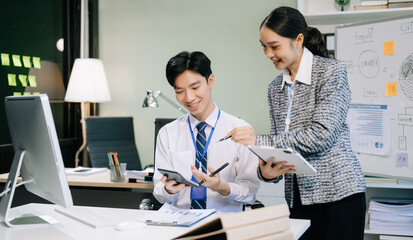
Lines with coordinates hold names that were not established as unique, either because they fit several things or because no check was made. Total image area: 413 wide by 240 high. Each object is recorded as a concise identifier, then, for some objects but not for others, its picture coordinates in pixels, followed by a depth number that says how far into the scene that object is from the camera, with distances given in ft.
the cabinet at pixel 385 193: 11.23
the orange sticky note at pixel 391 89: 9.11
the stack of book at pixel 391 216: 10.03
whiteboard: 8.90
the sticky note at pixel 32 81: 13.46
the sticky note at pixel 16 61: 12.73
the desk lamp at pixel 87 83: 13.96
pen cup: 8.71
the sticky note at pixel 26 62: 13.16
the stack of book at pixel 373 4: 11.12
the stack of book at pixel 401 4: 11.03
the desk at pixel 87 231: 4.64
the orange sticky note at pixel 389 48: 9.06
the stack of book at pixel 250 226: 3.20
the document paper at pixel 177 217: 5.00
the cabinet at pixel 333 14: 11.14
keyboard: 5.06
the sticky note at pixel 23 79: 13.04
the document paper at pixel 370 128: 9.20
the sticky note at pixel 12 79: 12.56
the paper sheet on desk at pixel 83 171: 9.54
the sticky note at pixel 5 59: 12.33
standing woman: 5.27
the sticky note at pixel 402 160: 8.97
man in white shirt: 6.18
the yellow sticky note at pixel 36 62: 13.63
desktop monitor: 4.56
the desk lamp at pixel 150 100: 11.41
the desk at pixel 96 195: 9.12
